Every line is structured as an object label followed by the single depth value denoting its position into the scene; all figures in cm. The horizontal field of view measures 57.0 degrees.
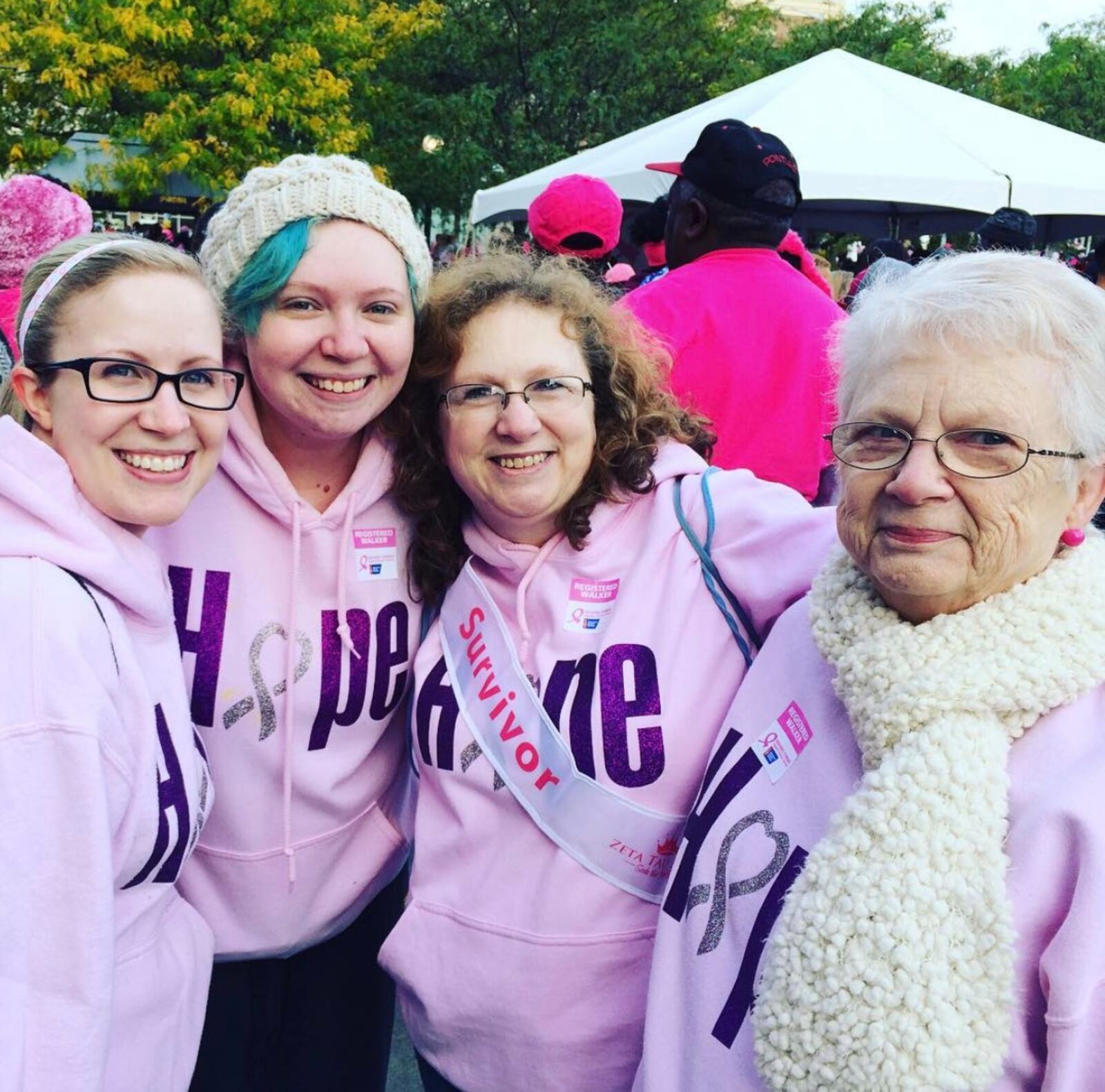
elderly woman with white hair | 118
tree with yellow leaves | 1330
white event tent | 614
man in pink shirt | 307
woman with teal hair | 203
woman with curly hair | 181
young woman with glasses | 143
